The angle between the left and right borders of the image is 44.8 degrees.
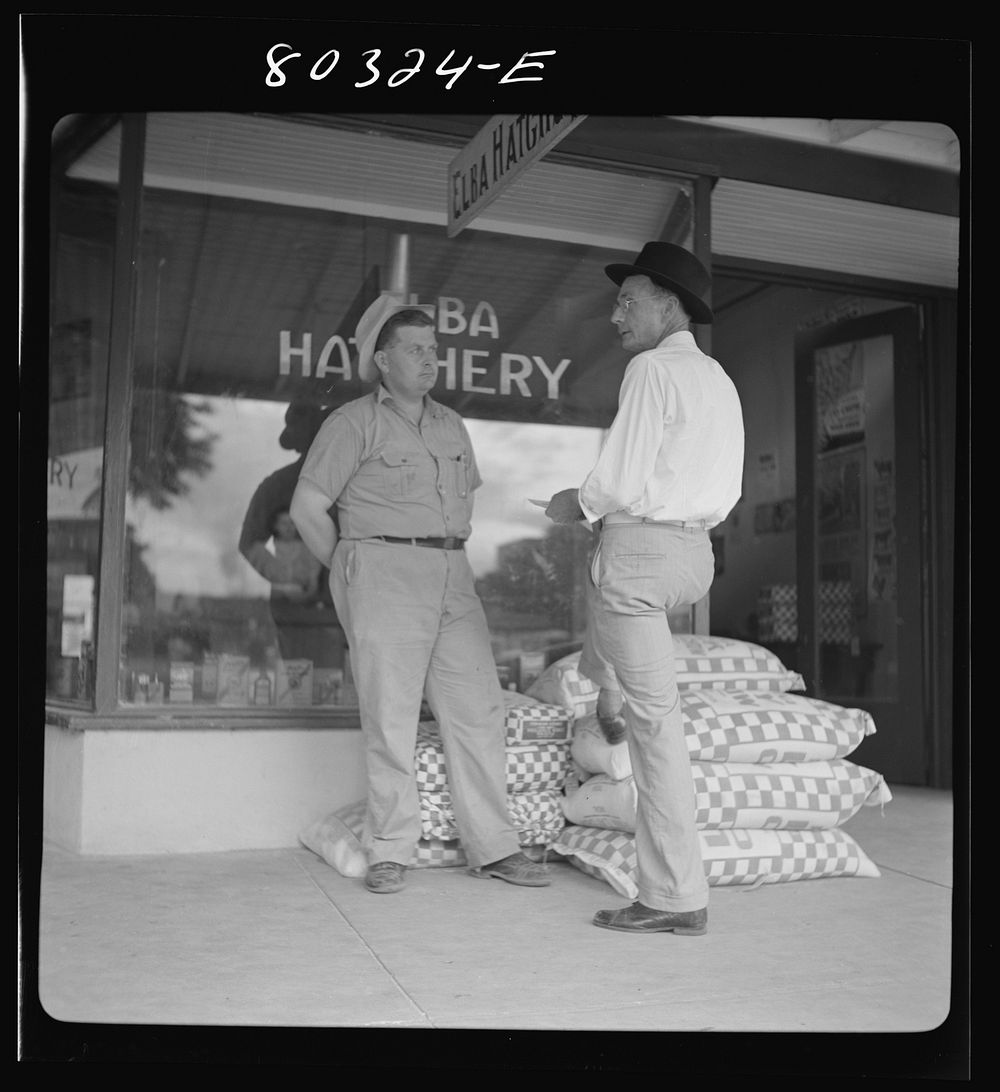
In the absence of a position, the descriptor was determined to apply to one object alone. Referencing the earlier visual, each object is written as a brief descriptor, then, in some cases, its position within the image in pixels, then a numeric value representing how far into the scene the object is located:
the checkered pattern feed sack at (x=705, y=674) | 4.05
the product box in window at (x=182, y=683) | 4.20
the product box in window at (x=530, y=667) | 4.77
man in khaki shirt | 3.63
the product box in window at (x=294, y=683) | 4.38
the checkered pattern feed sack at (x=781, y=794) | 3.59
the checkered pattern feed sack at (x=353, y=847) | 3.70
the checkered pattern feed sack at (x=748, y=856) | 3.51
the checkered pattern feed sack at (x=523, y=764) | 3.77
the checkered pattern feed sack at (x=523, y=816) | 3.76
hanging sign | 3.36
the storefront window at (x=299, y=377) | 4.32
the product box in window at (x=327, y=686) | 4.39
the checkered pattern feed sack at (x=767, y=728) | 3.65
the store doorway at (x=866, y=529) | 5.80
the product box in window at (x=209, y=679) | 4.27
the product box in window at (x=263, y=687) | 4.36
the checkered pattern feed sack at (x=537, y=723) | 3.93
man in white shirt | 3.00
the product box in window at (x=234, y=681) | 4.31
